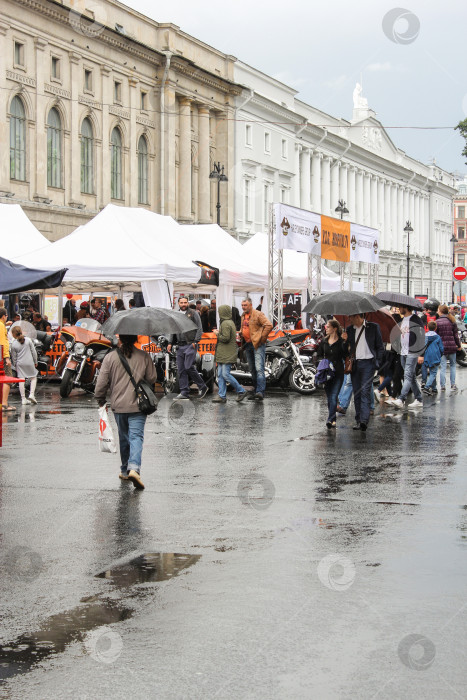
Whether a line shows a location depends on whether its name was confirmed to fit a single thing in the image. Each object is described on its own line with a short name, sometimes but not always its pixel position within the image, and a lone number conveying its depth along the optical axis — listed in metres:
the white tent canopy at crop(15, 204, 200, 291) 23.20
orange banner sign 28.52
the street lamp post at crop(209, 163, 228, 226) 40.02
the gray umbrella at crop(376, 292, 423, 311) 17.73
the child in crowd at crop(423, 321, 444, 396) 21.25
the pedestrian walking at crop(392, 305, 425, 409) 17.77
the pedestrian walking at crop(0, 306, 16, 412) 17.00
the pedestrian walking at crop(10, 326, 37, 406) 18.30
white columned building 65.62
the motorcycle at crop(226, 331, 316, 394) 21.48
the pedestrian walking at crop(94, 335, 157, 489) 9.97
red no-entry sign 37.69
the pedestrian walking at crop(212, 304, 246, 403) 19.00
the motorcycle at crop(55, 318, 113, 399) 19.89
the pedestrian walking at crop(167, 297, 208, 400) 19.34
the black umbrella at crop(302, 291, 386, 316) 15.20
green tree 43.19
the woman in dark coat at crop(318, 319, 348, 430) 14.52
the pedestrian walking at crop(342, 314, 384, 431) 14.69
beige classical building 41.88
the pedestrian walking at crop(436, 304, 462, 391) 22.19
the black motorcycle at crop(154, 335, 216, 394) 21.30
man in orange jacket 19.39
